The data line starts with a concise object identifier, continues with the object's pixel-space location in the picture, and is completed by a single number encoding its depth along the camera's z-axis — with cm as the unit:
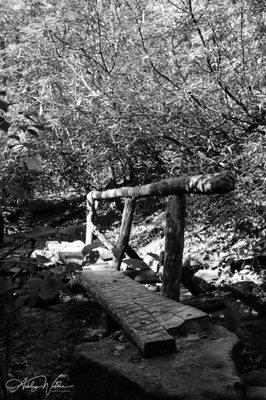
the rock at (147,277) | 590
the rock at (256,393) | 230
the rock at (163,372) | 213
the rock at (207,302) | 450
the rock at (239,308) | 441
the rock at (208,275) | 589
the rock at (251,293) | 454
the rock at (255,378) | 275
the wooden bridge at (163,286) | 288
